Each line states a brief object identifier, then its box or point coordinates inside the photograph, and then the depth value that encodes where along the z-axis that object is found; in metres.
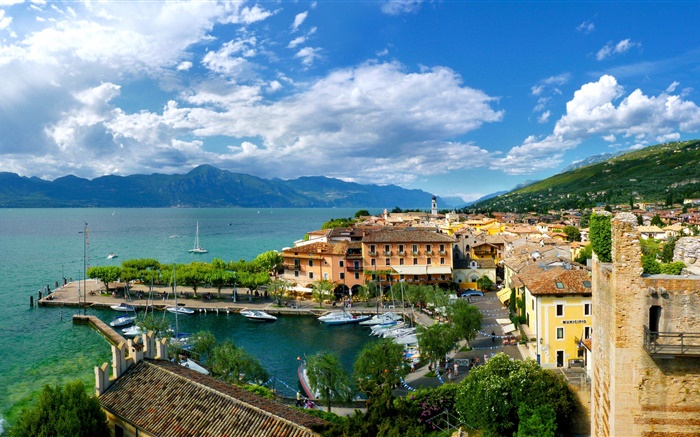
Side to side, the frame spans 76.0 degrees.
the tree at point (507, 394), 21.45
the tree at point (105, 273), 67.50
